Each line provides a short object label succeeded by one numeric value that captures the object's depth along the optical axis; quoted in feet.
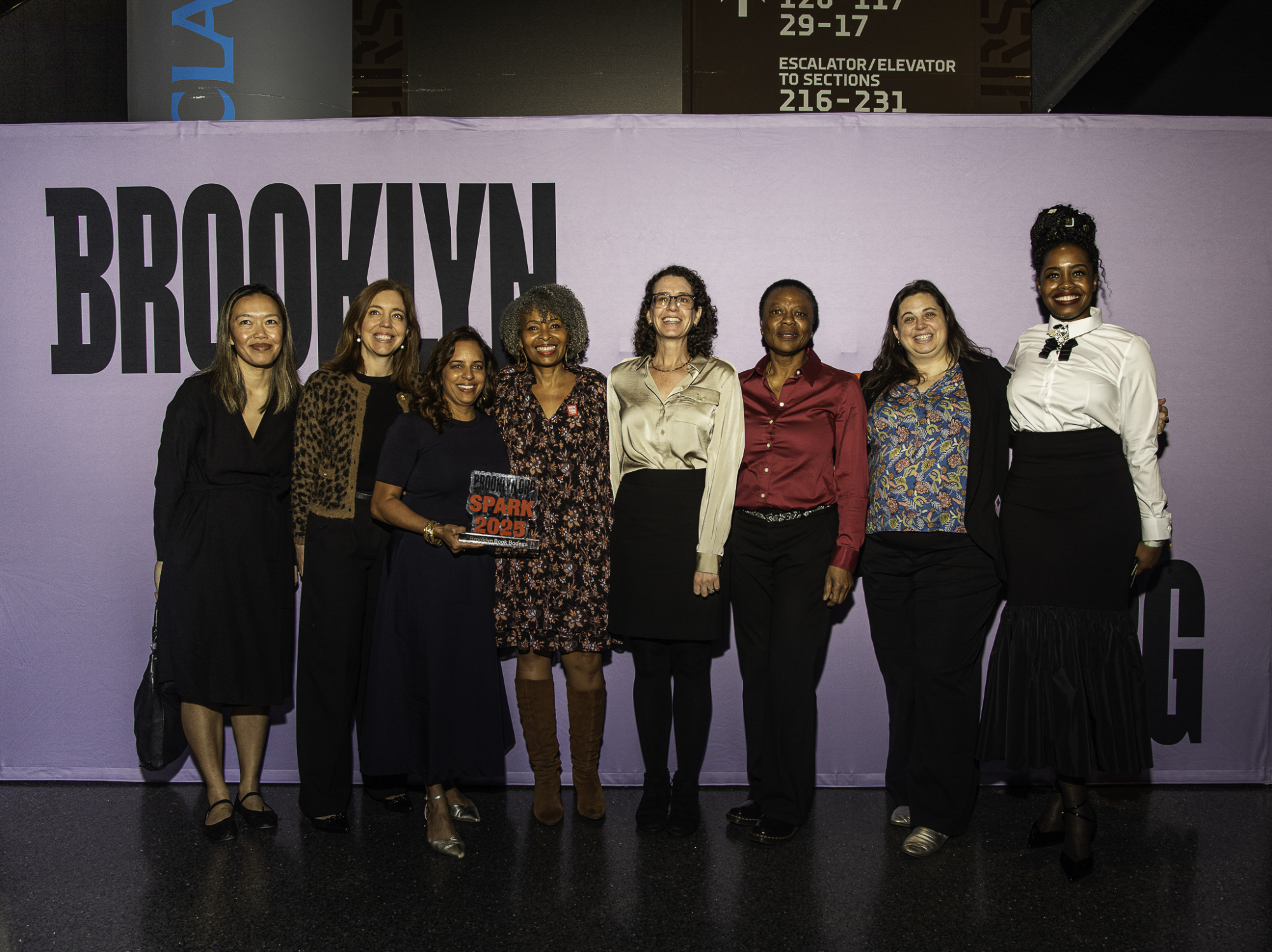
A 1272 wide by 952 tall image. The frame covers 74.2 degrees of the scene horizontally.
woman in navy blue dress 9.64
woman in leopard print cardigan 10.07
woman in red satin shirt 9.79
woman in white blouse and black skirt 9.39
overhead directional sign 15.26
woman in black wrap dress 10.10
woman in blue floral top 9.68
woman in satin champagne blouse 9.81
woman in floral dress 10.04
